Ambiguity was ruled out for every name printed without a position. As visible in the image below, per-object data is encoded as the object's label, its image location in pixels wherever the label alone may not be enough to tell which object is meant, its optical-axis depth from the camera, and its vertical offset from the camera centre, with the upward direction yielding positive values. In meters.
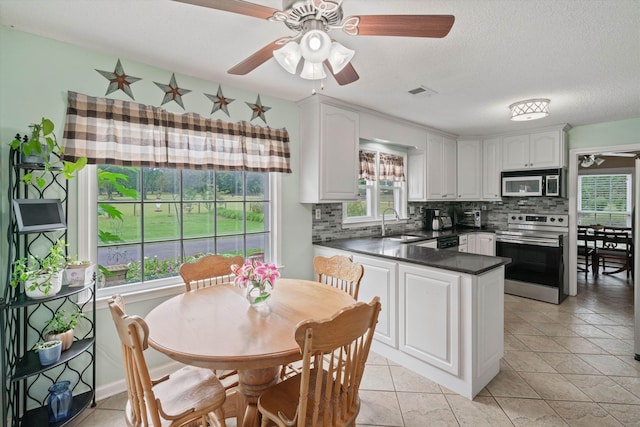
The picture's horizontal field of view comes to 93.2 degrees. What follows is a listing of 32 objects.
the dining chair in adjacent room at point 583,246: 5.29 -0.67
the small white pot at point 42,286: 1.67 -0.42
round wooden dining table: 1.22 -0.56
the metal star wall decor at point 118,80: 2.14 +0.94
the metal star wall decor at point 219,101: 2.63 +0.97
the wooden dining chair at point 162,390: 1.11 -0.85
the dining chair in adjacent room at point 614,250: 5.00 -0.66
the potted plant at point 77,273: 1.85 -0.38
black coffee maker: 4.71 -0.10
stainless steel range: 3.96 -0.60
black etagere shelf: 1.68 -0.77
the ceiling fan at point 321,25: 1.22 +0.80
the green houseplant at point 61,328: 1.83 -0.73
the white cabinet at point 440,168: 4.41 +0.67
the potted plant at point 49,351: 1.70 -0.80
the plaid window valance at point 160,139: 2.03 +0.57
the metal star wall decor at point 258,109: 2.88 +0.98
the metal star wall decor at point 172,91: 2.38 +0.96
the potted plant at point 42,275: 1.67 -0.36
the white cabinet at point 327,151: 3.04 +0.63
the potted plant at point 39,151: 1.68 +0.34
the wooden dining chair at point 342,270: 2.13 -0.44
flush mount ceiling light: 3.04 +1.05
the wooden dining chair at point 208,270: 2.20 -0.45
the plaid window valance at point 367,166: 3.80 +0.58
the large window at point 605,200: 6.40 +0.27
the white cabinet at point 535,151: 4.11 +0.87
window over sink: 3.87 +0.36
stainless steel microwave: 4.10 +0.41
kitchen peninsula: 2.11 -0.77
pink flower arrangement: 1.72 -0.36
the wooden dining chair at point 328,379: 1.11 -0.69
